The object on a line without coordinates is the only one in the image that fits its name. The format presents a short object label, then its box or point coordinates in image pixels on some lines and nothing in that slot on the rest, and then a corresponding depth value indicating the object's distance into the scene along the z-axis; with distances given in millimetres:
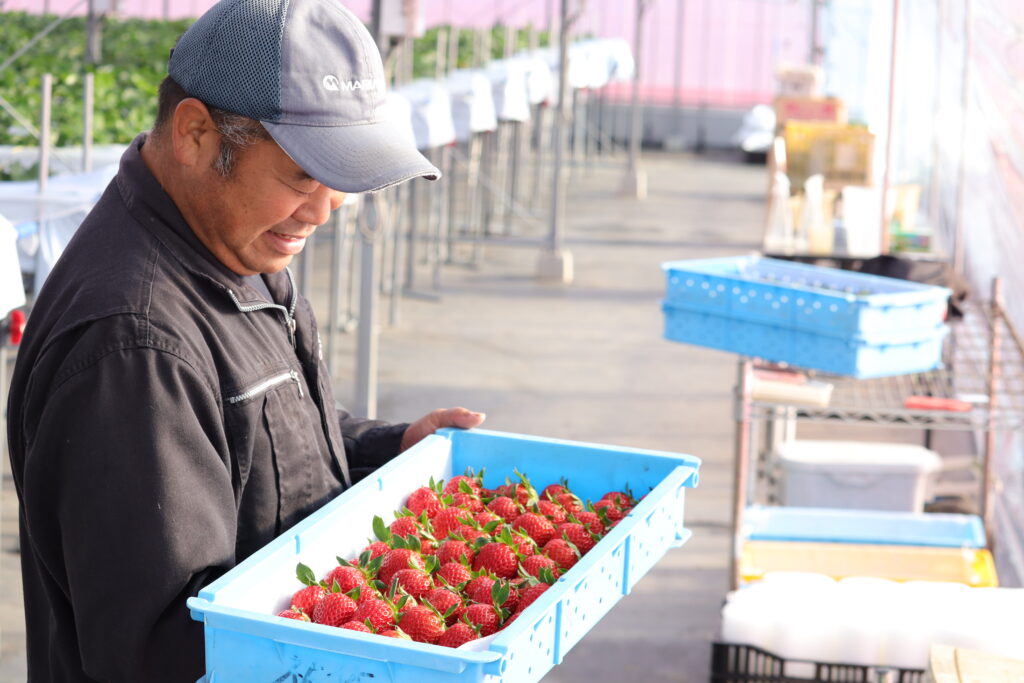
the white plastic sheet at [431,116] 6215
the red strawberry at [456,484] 1788
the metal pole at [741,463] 3138
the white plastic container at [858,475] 3705
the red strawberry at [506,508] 1754
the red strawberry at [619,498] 1755
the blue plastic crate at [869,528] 3246
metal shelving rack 3023
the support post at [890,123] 3930
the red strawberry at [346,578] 1456
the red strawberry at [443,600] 1471
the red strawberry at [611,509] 1729
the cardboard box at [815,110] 8523
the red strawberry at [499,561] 1612
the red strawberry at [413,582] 1509
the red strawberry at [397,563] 1530
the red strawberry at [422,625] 1412
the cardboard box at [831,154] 6527
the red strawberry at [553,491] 1810
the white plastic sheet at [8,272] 2588
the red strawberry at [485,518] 1699
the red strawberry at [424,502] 1701
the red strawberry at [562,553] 1640
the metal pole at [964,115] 4078
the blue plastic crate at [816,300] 2938
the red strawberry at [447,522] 1668
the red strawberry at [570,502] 1778
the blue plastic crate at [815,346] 2959
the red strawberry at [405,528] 1622
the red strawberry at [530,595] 1478
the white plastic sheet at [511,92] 7734
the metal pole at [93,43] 7129
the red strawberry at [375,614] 1382
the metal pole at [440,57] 7484
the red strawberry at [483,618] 1442
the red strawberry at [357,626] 1337
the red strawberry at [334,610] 1362
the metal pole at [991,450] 3371
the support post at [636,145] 11703
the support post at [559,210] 8125
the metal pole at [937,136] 5355
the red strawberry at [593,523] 1719
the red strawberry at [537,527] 1694
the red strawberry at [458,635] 1386
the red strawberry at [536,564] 1594
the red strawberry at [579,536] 1689
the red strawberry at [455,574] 1575
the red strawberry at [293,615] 1354
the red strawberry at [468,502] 1748
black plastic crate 2629
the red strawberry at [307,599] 1385
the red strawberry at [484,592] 1506
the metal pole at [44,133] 3768
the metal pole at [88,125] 4066
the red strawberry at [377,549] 1557
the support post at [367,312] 5207
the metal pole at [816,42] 12562
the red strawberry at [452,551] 1615
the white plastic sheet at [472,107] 7105
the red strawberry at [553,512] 1738
